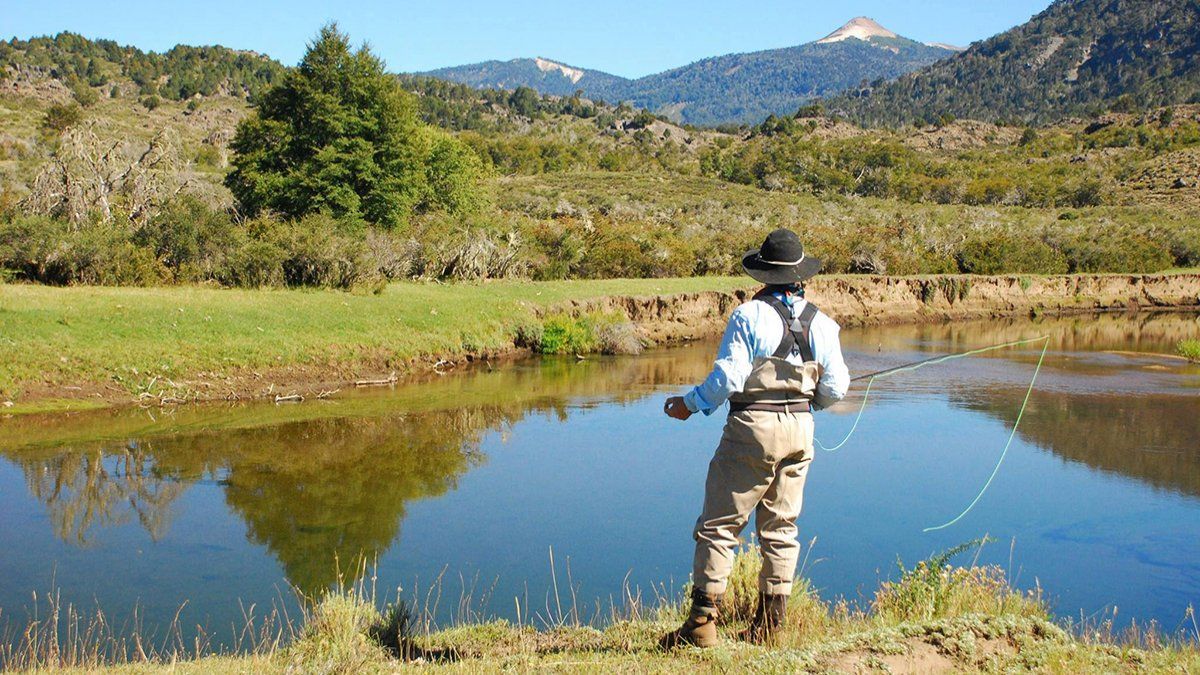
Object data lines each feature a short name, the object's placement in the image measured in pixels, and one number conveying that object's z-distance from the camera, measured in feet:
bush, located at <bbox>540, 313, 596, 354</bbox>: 76.84
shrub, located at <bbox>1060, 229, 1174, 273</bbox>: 143.64
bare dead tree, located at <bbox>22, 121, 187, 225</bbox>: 77.97
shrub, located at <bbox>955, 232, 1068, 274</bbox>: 135.13
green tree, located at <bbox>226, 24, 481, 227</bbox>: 93.25
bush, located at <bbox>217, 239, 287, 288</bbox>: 74.02
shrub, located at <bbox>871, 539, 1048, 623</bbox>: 22.09
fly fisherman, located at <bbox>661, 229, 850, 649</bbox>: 19.06
